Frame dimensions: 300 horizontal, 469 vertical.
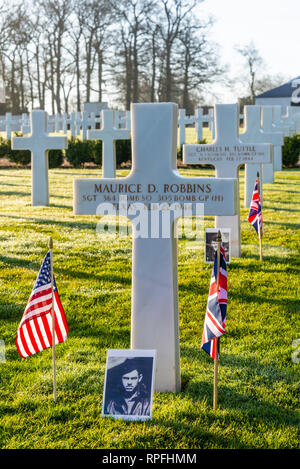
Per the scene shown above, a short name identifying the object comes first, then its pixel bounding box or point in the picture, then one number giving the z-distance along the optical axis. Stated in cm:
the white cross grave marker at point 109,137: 1616
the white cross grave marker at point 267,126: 1802
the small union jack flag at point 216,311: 392
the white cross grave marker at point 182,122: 2780
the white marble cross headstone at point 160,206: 418
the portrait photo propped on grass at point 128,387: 382
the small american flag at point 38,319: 401
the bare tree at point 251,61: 5316
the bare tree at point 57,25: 4178
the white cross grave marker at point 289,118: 2906
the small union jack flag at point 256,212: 803
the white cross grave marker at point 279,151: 2084
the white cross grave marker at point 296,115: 3011
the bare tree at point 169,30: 4034
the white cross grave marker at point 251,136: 1270
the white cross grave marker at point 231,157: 846
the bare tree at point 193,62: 4075
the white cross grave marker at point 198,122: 2767
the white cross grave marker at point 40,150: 1359
